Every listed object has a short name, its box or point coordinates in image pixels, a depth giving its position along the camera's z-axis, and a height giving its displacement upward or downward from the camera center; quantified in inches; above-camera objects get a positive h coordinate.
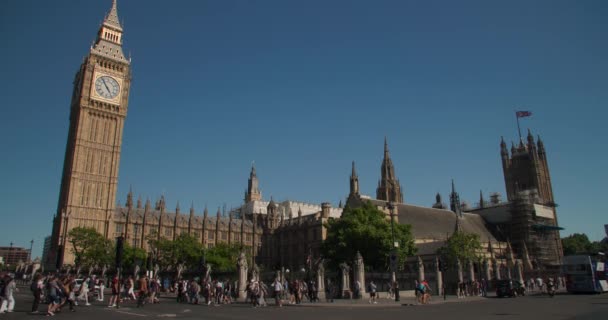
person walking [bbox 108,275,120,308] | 923.1 -33.7
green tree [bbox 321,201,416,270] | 1952.5 +148.9
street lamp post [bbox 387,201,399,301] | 1217.2 +22.0
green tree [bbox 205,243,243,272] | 2691.9 +101.8
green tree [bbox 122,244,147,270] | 2647.6 +105.4
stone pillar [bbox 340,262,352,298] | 1406.3 -27.4
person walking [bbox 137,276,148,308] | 932.0 -34.3
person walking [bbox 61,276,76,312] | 792.1 -26.6
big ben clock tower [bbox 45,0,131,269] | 3024.1 +941.7
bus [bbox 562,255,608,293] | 1422.2 -9.6
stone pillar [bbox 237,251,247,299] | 1334.9 -7.6
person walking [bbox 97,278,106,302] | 1191.6 -51.0
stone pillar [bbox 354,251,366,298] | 1400.1 +0.9
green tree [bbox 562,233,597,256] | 4220.0 +259.1
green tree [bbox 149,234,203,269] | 2610.7 +127.4
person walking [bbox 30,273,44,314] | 775.7 -29.1
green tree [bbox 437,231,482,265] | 2123.5 +112.1
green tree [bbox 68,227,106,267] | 2516.0 +174.0
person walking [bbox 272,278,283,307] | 1059.7 -45.2
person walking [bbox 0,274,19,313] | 743.7 -33.5
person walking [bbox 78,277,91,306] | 1003.4 -36.7
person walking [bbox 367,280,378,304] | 1144.5 -50.1
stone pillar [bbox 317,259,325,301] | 1333.7 -28.5
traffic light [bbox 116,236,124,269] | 880.9 +47.4
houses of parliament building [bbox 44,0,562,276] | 3016.7 +452.8
